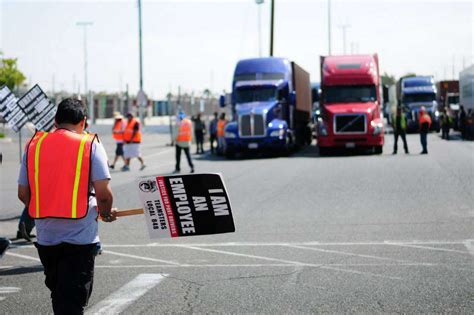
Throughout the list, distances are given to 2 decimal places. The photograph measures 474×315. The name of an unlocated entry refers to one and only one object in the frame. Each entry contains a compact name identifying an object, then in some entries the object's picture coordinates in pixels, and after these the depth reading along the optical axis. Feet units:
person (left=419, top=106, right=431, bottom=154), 107.86
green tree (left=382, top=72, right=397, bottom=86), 564.06
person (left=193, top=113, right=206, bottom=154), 130.72
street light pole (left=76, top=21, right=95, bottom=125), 282.97
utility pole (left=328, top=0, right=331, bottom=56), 311.23
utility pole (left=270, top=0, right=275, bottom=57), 171.12
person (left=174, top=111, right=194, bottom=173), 83.30
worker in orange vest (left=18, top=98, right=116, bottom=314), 18.61
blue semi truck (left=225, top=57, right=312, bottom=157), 115.03
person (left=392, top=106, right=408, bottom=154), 109.91
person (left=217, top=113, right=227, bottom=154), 126.93
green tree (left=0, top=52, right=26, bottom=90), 258.98
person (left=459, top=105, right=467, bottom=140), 163.32
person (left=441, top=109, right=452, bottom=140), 154.30
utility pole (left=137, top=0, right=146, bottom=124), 178.02
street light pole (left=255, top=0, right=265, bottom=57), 247.91
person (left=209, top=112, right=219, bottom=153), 133.90
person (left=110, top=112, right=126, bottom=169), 94.99
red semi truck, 112.68
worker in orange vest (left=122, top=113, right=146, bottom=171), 90.89
